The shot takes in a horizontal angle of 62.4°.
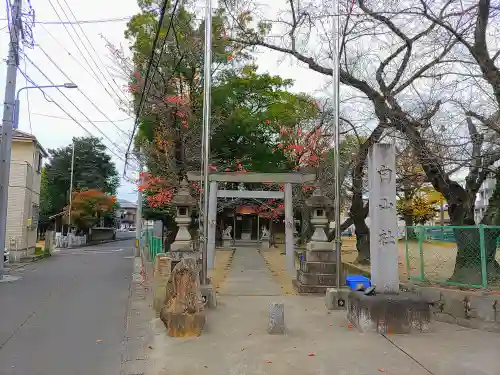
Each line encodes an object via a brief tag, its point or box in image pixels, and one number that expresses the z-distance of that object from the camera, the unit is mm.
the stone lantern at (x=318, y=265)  10805
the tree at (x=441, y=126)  8391
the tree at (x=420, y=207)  36838
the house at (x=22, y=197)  23500
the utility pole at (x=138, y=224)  23125
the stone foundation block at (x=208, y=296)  8711
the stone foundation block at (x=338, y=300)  8688
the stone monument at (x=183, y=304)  6531
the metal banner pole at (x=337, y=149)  8789
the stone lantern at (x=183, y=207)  11014
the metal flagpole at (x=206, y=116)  8672
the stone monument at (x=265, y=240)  31859
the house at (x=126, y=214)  94306
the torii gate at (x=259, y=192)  14266
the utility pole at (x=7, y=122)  14352
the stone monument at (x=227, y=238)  33000
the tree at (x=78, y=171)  47875
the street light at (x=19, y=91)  15172
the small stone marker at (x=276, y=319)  6645
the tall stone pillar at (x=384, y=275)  6617
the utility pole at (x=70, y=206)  39688
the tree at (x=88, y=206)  42844
